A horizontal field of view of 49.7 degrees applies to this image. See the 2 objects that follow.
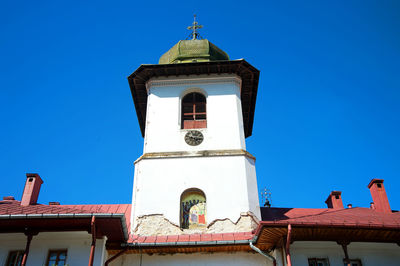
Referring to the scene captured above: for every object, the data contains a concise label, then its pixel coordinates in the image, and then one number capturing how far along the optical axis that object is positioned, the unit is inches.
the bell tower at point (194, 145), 599.5
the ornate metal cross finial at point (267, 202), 1055.3
